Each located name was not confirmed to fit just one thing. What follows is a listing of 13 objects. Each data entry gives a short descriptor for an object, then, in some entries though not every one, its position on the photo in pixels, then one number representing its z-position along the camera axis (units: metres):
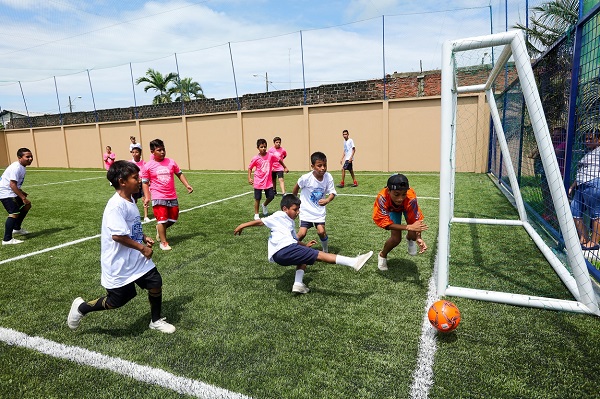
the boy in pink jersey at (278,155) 9.26
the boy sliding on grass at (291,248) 3.59
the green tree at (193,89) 34.72
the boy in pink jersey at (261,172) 7.70
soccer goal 3.21
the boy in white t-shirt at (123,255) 2.90
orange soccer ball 2.86
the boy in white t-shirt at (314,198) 5.00
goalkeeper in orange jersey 3.84
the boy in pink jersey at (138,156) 7.78
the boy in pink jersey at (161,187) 5.75
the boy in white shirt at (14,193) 6.27
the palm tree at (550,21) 9.16
